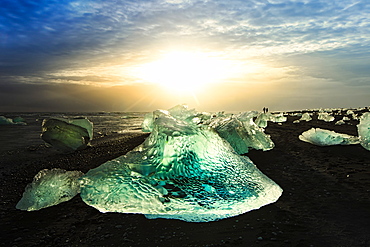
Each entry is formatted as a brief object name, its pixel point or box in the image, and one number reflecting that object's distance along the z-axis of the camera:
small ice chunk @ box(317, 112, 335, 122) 17.86
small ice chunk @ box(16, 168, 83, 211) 3.21
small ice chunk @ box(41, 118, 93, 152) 7.11
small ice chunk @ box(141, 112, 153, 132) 10.54
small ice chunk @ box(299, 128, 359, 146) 6.32
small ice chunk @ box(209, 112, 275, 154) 4.77
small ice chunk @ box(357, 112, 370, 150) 5.30
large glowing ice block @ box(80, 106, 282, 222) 2.12
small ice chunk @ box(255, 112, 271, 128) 11.82
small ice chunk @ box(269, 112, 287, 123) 17.99
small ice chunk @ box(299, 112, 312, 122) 18.72
